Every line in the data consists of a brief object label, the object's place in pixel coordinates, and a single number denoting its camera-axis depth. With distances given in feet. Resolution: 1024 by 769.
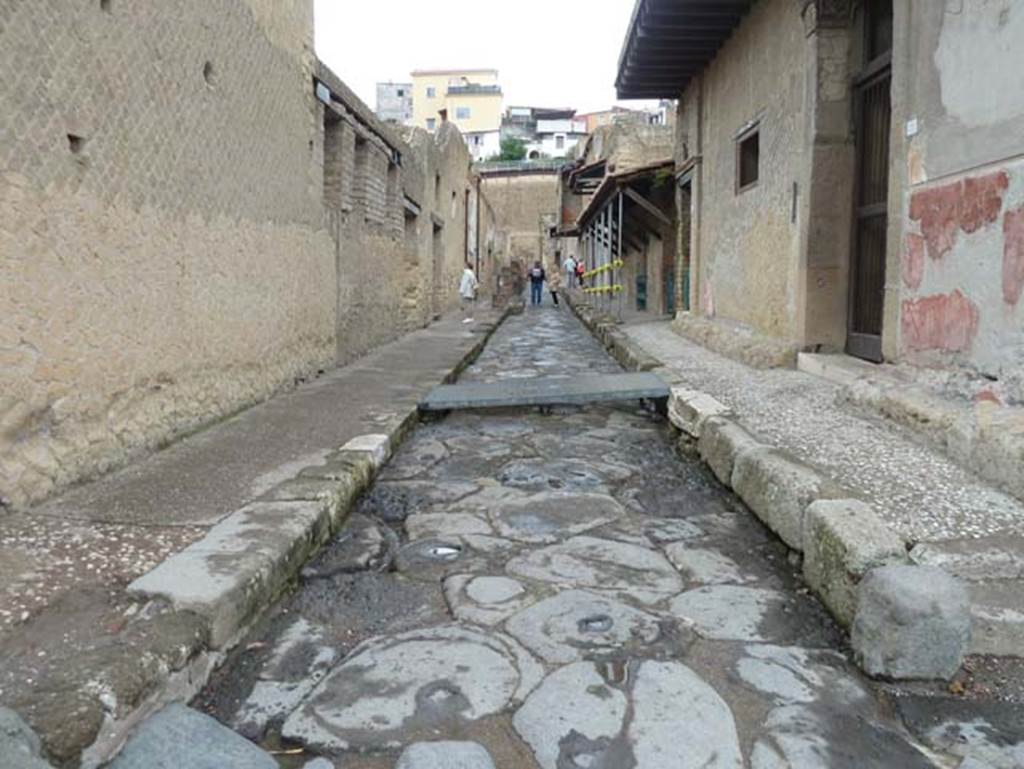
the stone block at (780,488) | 10.85
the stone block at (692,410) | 16.94
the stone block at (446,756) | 6.45
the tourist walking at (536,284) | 92.17
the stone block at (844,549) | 8.70
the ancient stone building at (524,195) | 158.51
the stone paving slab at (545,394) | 20.92
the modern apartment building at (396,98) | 273.33
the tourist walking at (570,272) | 111.86
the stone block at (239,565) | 8.10
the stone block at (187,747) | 6.00
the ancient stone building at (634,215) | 48.85
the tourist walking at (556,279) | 143.84
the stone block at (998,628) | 7.82
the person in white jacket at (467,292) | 68.03
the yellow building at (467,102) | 238.48
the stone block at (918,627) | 7.55
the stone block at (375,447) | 15.09
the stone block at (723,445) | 14.07
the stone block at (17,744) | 5.29
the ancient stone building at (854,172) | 13.58
